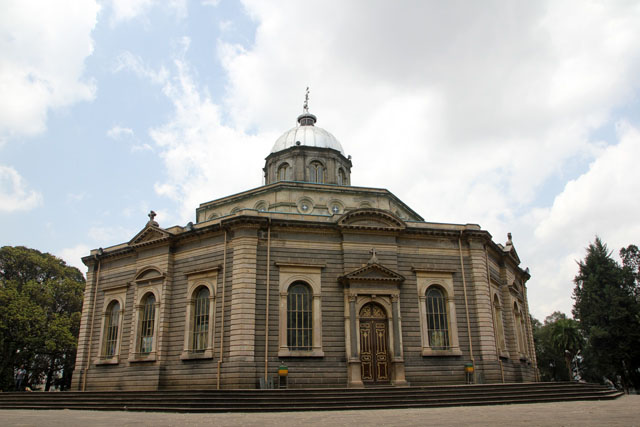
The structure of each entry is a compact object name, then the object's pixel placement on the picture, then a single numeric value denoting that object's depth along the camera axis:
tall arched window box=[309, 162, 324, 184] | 33.03
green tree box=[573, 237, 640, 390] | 40.72
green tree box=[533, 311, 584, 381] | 52.19
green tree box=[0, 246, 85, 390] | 35.79
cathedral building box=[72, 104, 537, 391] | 22.33
